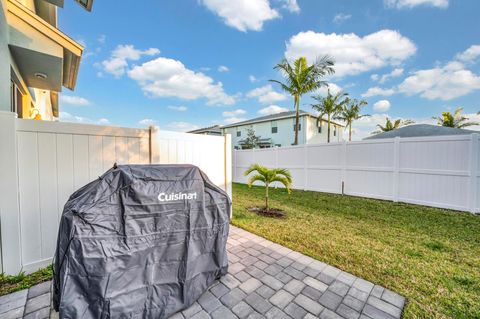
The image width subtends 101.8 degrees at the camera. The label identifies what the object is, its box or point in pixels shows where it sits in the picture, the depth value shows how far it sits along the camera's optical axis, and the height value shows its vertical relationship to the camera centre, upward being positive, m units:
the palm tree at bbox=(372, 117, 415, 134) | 23.27 +3.57
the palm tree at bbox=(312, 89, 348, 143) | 17.44 +4.55
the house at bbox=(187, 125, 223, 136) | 28.72 +3.58
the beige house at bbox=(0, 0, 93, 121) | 3.18 +1.91
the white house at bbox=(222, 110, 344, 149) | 21.94 +2.95
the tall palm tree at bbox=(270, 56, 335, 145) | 12.34 +5.14
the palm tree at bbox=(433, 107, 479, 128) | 17.78 +3.15
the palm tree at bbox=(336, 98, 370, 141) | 19.55 +4.25
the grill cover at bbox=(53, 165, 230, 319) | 1.52 -0.80
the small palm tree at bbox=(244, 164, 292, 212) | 5.34 -0.62
